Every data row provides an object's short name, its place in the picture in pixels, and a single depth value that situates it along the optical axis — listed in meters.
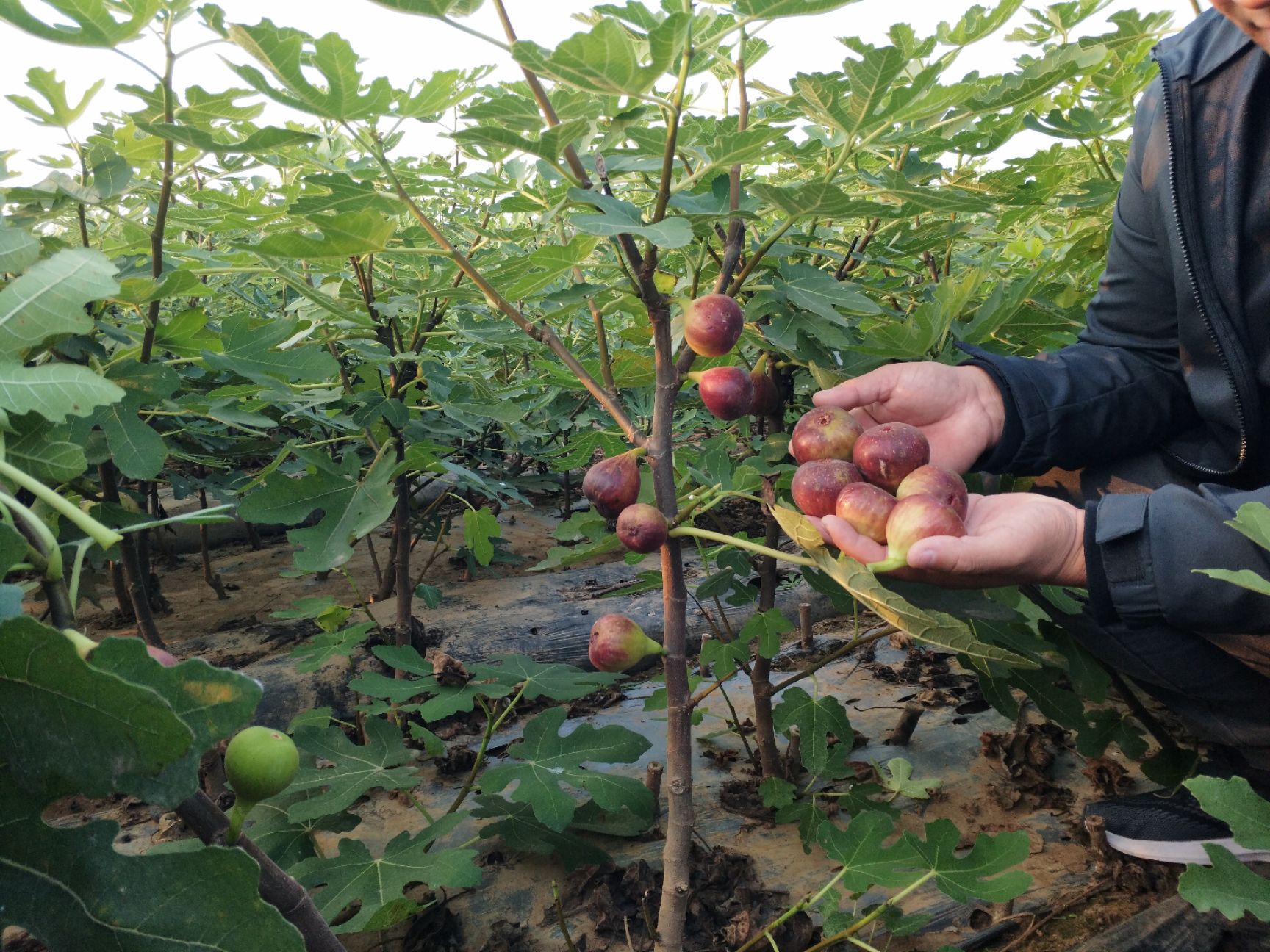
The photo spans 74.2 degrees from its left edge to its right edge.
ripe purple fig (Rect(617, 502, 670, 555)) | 1.20
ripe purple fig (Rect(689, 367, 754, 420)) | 1.27
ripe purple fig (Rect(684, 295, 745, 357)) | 1.21
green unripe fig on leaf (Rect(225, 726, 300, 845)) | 0.76
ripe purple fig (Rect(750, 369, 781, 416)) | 1.73
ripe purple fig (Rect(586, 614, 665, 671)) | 1.34
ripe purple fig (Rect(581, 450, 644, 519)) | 1.33
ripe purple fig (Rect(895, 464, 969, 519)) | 1.20
